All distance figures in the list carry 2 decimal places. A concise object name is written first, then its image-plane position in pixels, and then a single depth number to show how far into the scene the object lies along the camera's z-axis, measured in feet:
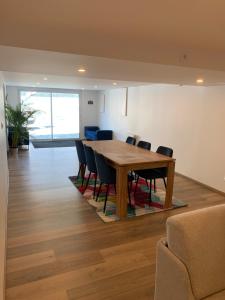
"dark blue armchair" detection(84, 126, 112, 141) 28.68
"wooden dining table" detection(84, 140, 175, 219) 10.69
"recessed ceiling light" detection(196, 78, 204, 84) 11.48
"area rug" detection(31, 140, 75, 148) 28.12
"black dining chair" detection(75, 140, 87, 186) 14.77
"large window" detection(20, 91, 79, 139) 31.09
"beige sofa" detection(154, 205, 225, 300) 4.68
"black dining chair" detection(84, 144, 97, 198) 12.97
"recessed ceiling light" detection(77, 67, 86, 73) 8.84
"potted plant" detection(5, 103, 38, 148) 23.41
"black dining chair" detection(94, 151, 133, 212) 11.35
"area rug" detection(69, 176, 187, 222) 11.19
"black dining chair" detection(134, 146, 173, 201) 12.57
